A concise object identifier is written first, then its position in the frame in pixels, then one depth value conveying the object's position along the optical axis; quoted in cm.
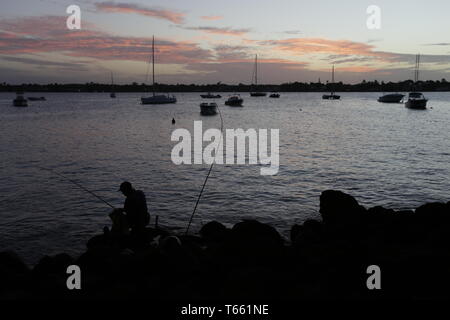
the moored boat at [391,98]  12424
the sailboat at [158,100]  10131
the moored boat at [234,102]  10800
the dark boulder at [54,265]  792
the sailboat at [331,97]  18098
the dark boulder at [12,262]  804
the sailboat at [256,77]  12576
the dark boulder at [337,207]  1141
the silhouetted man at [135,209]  941
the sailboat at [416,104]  9544
